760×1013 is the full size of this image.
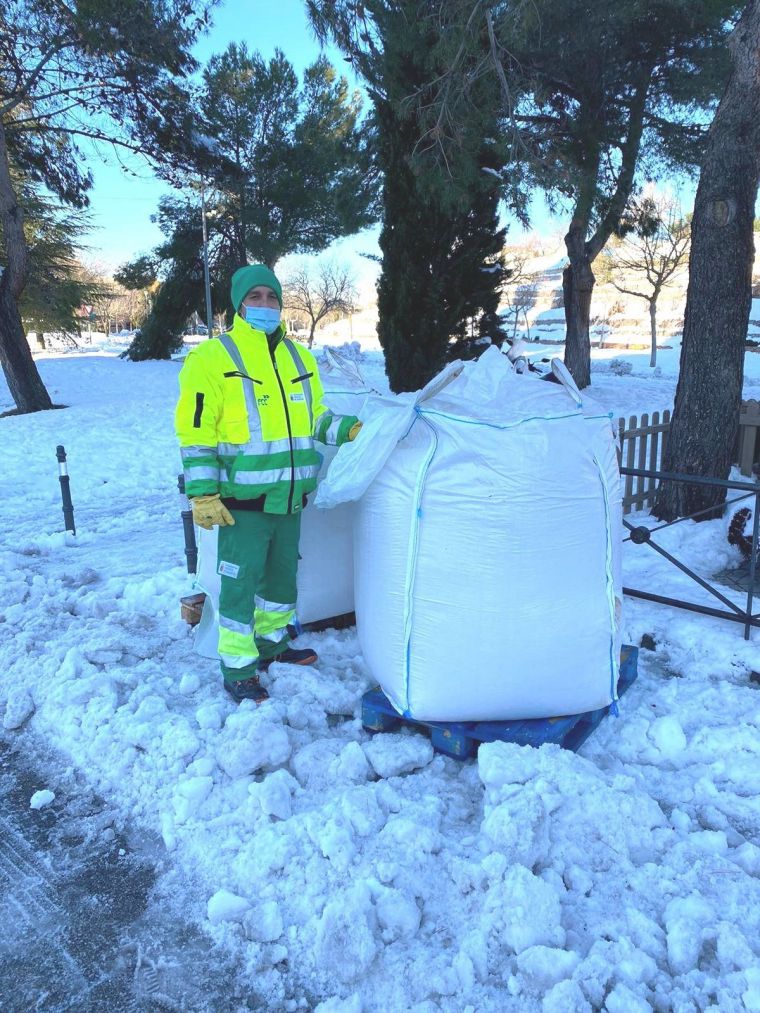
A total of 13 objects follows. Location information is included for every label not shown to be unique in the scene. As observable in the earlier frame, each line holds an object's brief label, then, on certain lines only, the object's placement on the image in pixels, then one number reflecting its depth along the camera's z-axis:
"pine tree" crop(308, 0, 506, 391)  12.87
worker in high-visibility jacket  3.13
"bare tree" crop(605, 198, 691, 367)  24.00
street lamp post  23.44
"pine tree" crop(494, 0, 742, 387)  9.71
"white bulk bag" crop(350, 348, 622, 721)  2.74
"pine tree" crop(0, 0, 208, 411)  12.28
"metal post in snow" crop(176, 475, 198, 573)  5.02
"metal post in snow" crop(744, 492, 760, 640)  3.90
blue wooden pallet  2.80
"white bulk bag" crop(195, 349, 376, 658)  3.72
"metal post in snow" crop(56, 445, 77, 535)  6.44
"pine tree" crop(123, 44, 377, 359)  22.56
